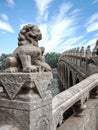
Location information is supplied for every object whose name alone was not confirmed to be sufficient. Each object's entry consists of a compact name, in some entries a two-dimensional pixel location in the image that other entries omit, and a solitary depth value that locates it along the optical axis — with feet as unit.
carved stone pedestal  3.55
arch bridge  12.14
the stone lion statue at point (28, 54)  4.05
